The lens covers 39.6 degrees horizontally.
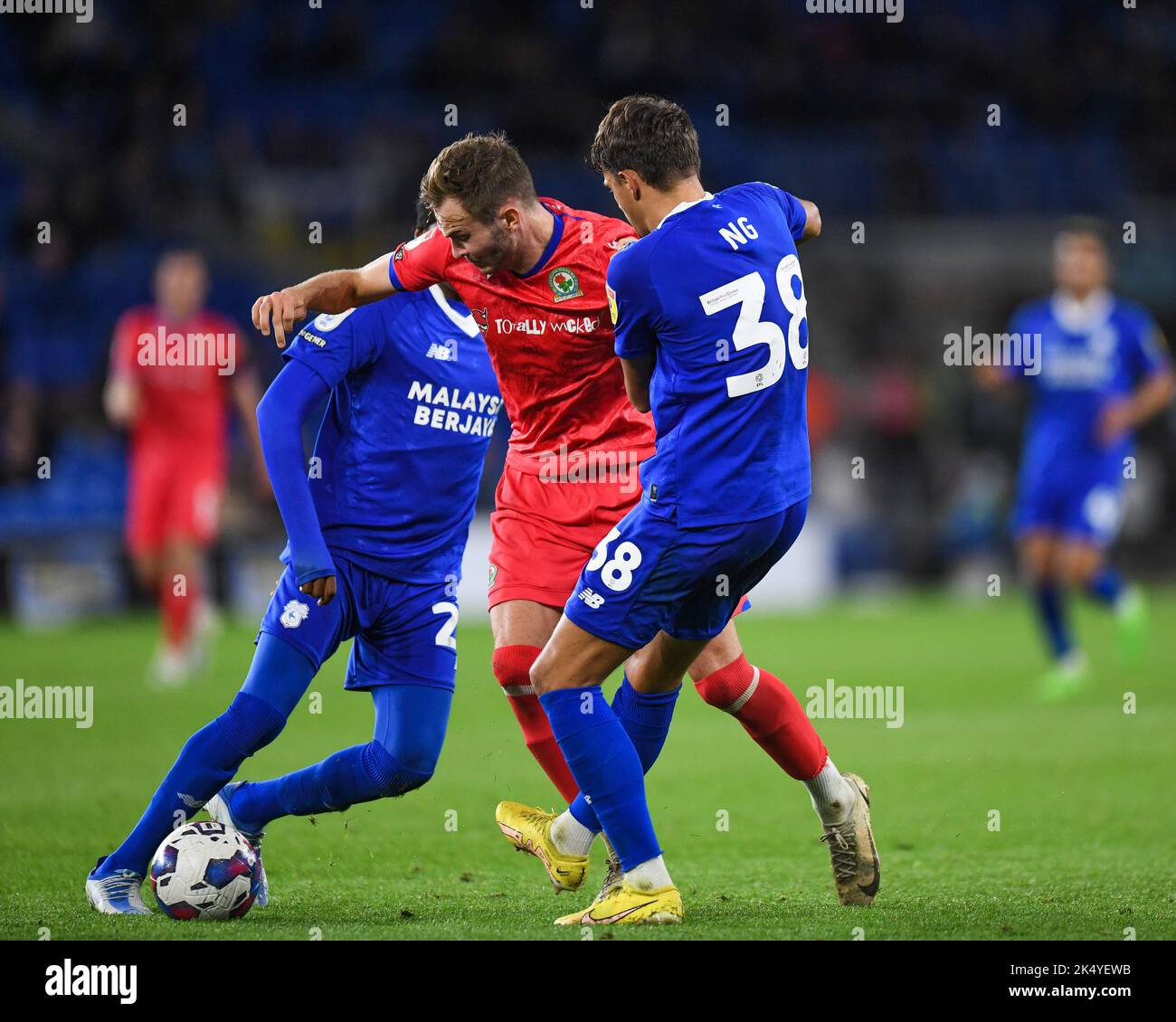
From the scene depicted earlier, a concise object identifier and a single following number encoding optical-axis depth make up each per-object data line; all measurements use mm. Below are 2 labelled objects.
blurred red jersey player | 11203
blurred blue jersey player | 10828
